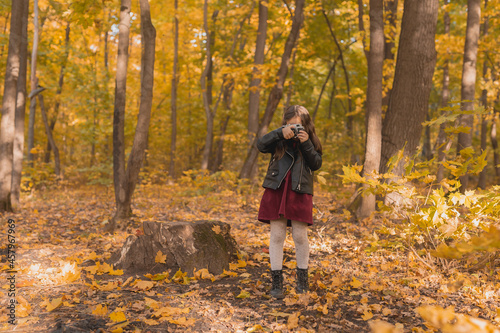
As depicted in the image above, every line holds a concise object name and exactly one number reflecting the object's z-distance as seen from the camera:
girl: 3.53
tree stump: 4.34
